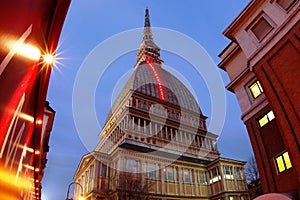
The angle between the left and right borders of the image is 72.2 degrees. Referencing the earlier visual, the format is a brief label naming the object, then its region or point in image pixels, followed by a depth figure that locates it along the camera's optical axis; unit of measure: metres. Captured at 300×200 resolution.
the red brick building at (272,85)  14.00
